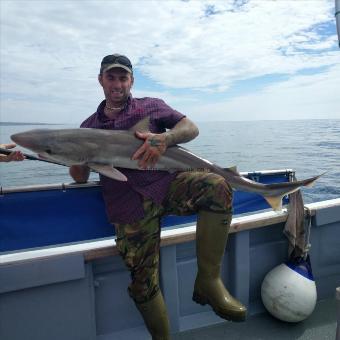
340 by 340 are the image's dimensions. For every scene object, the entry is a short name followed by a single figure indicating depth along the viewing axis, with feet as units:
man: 9.64
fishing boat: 10.36
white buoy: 12.00
